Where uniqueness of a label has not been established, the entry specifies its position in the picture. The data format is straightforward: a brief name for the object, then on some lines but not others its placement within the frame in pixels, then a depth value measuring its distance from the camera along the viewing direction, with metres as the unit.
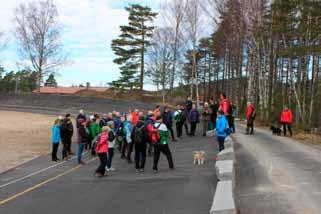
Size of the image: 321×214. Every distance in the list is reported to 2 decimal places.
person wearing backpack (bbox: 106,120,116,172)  17.14
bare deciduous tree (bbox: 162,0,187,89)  62.59
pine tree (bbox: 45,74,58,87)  135.62
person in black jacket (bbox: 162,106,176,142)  25.08
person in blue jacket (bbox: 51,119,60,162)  21.38
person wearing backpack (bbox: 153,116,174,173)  16.42
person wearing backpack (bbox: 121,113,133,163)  19.37
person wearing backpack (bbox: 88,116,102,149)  23.64
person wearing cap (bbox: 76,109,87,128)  20.87
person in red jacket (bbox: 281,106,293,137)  26.91
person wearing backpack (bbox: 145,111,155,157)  16.77
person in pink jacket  16.14
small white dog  17.41
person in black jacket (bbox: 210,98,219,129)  26.56
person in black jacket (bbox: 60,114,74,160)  21.84
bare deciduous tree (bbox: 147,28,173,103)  73.06
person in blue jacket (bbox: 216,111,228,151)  18.03
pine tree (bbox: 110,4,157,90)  72.25
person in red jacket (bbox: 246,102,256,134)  25.11
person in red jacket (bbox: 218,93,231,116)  23.17
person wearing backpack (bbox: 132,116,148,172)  16.84
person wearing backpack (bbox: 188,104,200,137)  26.59
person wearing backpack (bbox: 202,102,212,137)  26.34
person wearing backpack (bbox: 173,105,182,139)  26.33
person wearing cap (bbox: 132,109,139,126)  20.01
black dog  26.32
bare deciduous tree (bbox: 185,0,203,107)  58.14
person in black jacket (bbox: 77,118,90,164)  19.78
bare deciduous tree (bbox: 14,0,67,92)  74.94
